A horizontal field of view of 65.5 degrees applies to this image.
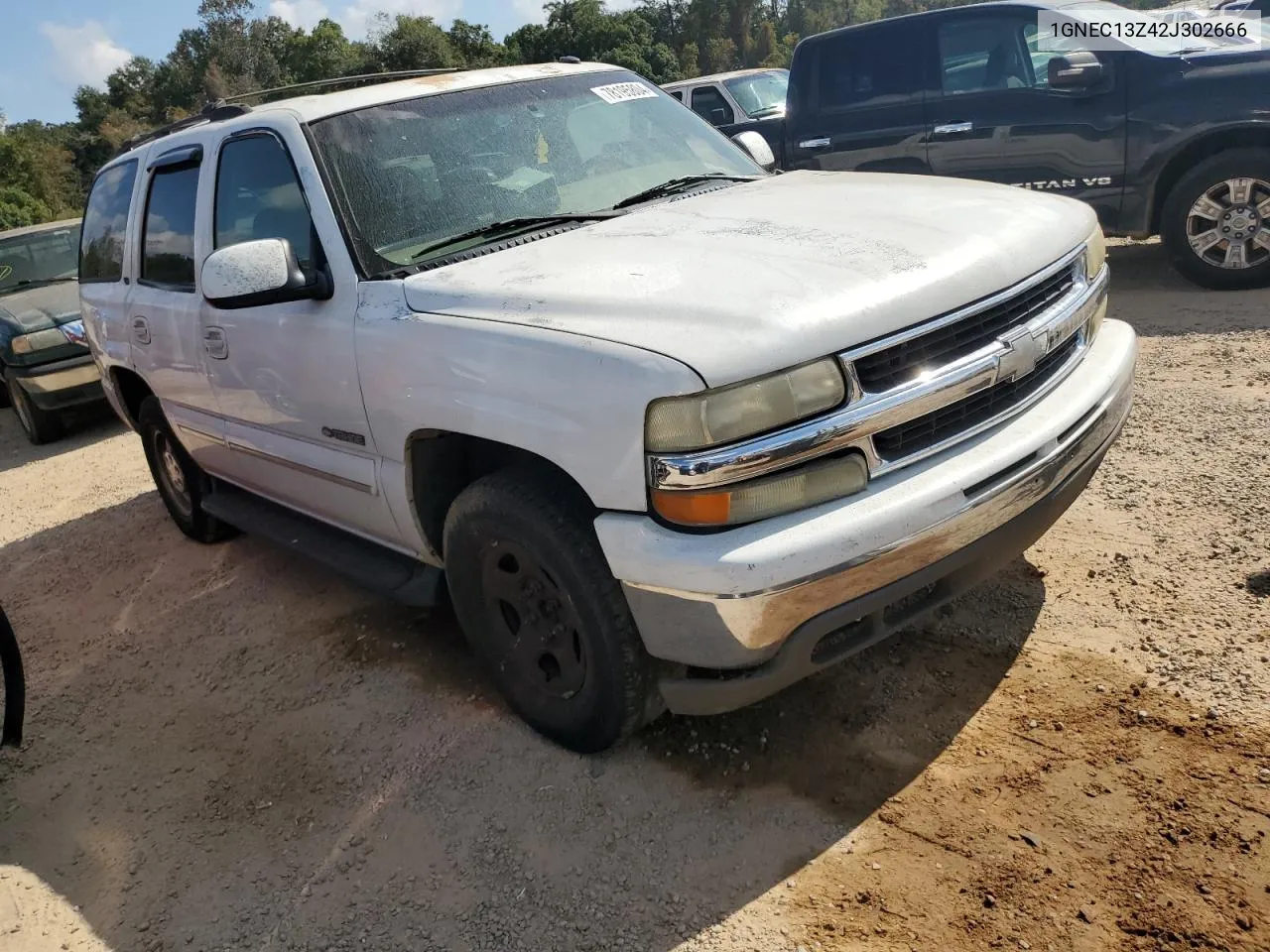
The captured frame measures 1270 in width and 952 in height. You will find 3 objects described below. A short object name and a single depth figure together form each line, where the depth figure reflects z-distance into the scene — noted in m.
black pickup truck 6.25
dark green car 8.26
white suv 2.24
